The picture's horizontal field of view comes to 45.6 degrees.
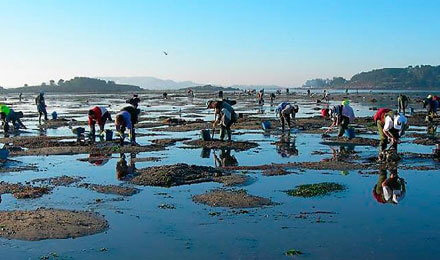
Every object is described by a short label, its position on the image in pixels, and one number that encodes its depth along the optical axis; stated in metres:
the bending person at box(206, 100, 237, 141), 21.62
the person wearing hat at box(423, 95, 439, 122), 31.28
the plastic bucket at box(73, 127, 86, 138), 23.50
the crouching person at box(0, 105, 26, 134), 27.05
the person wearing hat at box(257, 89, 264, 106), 61.22
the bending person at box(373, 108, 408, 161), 16.72
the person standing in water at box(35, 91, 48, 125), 33.62
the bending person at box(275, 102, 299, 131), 26.06
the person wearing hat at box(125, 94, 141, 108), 25.11
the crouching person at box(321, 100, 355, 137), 22.75
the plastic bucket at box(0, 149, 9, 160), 17.56
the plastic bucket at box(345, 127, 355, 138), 22.55
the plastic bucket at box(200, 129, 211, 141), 22.53
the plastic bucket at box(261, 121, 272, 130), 27.88
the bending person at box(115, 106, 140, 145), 20.59
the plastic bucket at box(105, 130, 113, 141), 22.80
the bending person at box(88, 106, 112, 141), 22.59
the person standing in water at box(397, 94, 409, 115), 37.41
